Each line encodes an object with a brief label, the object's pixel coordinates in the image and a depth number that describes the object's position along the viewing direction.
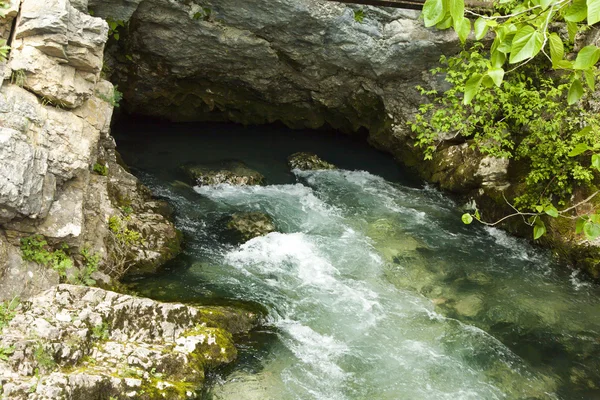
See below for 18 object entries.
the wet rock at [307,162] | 14.00
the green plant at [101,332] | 6.13
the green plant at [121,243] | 8.04
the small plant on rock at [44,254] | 6.71
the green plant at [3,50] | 7.06
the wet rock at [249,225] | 9.92
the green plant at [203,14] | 11.98
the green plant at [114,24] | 11.15
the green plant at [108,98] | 8.86
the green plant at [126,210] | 8.97
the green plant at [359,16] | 11.79
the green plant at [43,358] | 5.52
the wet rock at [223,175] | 12.48
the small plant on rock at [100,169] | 8.94
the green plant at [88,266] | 7.25
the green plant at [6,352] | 5.38
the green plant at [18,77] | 7.16
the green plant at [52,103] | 7.46
